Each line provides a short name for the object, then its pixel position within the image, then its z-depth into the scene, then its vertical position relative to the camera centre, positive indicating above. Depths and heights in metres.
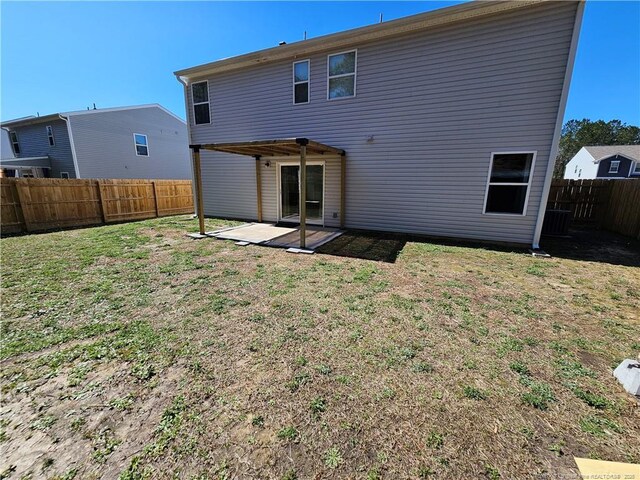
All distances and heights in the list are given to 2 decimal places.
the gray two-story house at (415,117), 6.28 +1.93
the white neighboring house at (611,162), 25.88 +2.50
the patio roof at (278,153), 6.14 +0.90
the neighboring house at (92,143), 15.17 +2.22
